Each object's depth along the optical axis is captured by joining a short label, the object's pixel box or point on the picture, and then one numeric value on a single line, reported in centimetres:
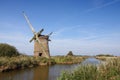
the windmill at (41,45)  1968
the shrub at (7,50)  1617
